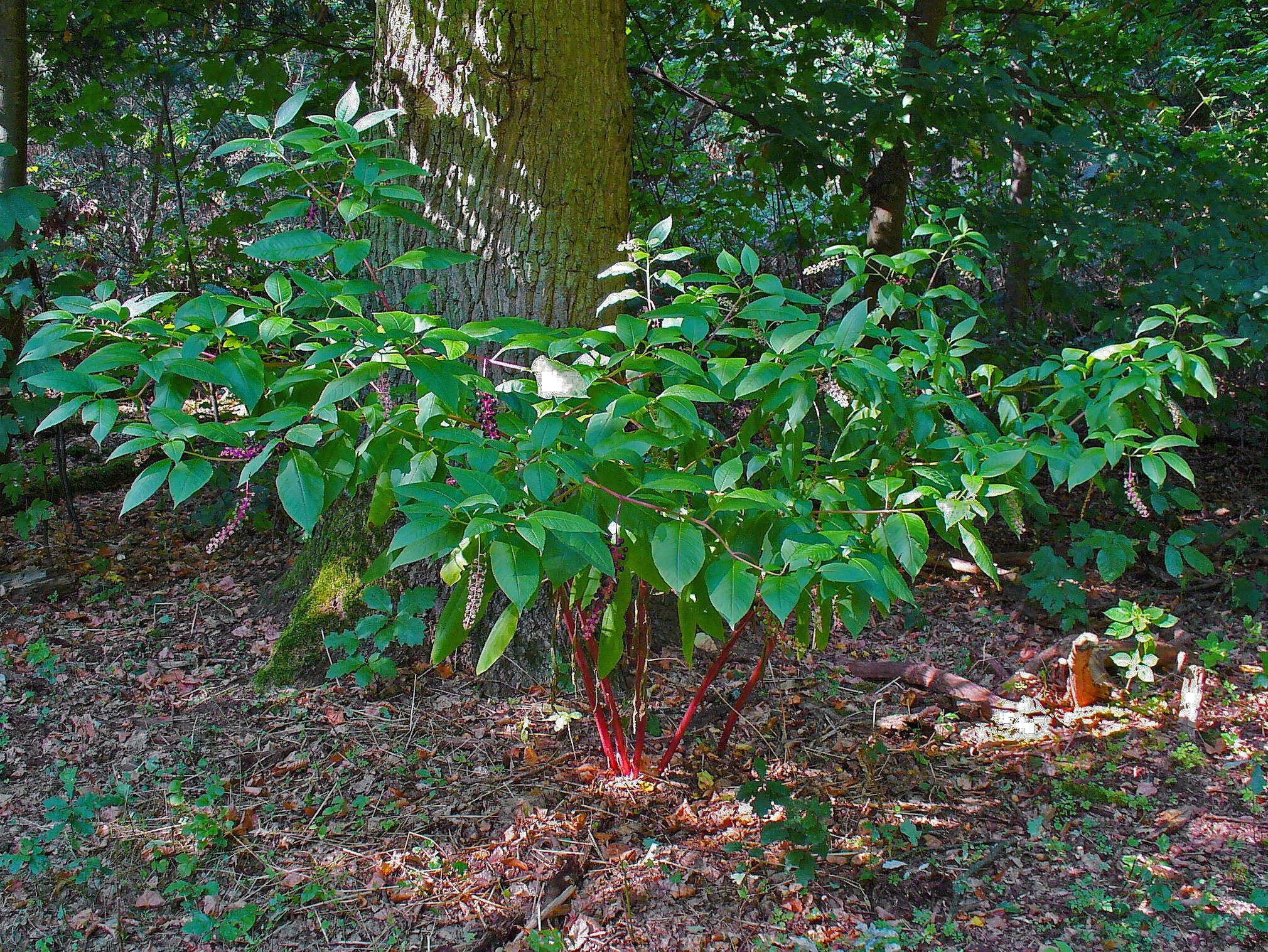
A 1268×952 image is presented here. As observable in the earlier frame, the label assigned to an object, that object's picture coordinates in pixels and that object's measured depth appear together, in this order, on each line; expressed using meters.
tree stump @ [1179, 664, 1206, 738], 2.57
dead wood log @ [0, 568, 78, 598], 3.03
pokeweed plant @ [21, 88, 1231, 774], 1.25
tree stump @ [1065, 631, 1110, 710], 2.68
